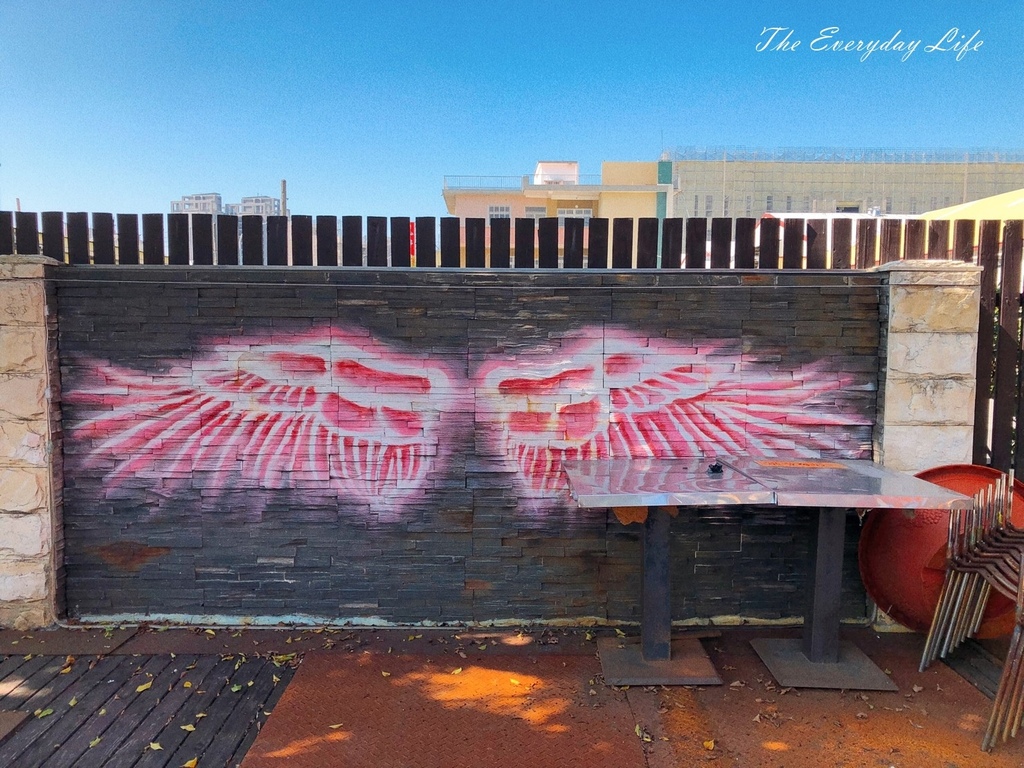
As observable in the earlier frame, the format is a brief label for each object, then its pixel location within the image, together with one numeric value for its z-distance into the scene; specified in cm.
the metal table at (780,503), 323
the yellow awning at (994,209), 591
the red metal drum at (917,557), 375
